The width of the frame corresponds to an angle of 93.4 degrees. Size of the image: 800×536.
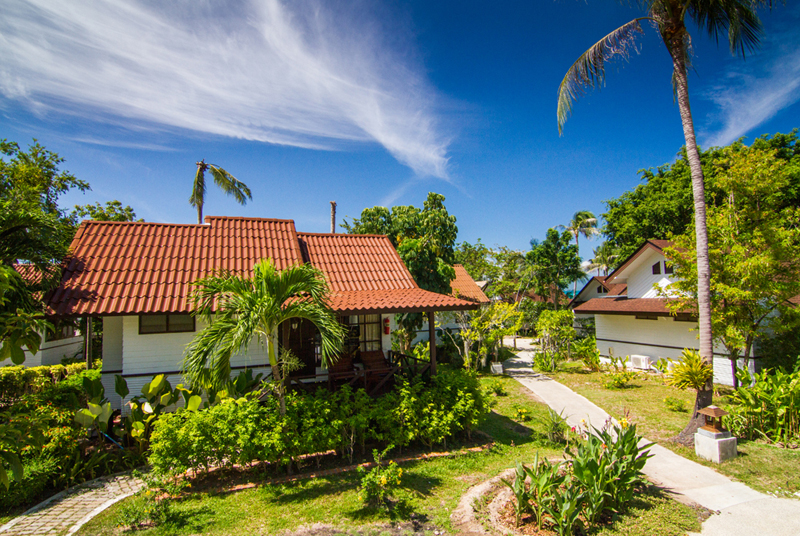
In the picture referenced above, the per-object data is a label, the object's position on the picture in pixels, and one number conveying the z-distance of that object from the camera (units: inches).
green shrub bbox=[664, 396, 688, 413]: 448.1
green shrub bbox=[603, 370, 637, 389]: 567.2
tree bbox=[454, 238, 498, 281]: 1172.3
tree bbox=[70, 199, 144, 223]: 672.4
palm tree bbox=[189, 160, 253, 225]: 771.4
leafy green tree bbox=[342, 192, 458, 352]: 676.7
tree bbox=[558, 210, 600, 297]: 1755.2
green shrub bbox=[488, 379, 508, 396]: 543.3
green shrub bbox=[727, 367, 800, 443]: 320.5
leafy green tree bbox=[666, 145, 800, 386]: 389.1
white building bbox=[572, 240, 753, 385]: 637.3
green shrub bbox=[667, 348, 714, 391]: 335.9
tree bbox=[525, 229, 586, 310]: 1150.3
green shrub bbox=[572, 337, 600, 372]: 701.3
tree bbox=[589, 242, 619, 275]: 1673.1
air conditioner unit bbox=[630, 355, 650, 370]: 696.7
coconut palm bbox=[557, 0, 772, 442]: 340.2
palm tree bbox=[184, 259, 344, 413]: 250.7
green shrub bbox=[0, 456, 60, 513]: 231.1
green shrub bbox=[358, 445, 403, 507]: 230.7
